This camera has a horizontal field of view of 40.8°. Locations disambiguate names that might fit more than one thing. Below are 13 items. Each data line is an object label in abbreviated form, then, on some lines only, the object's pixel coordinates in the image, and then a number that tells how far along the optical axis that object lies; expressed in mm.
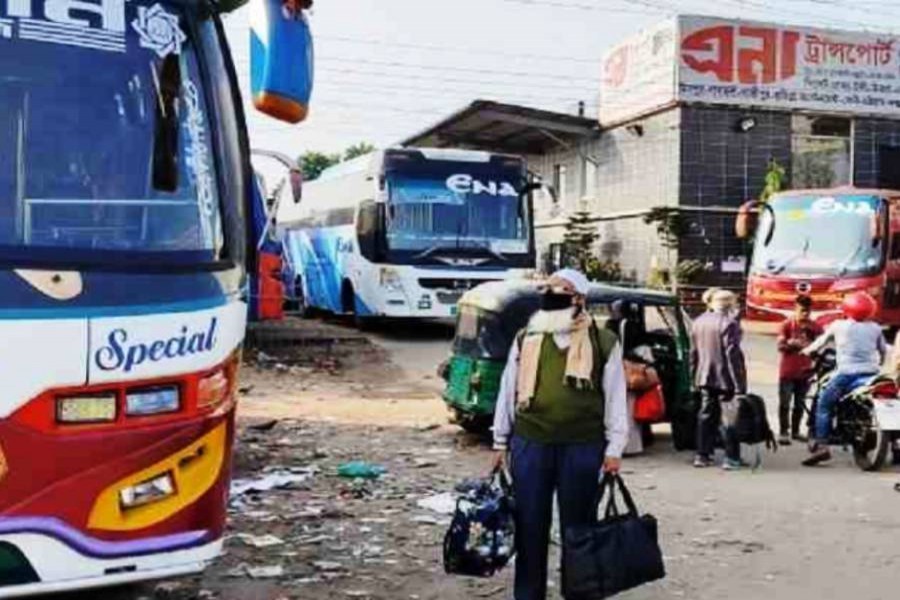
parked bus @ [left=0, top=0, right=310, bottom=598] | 4336
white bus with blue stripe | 19938
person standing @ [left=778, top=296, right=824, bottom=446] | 11367
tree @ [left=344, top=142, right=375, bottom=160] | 76375
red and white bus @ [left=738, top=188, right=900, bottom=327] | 20469
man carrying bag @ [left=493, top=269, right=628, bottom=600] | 5617
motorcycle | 9508
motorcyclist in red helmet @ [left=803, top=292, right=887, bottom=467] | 10273
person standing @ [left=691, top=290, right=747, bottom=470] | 9961
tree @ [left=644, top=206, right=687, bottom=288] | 27078
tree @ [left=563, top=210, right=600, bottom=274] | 30905
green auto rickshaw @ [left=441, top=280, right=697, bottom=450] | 10359
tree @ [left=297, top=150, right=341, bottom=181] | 76456
